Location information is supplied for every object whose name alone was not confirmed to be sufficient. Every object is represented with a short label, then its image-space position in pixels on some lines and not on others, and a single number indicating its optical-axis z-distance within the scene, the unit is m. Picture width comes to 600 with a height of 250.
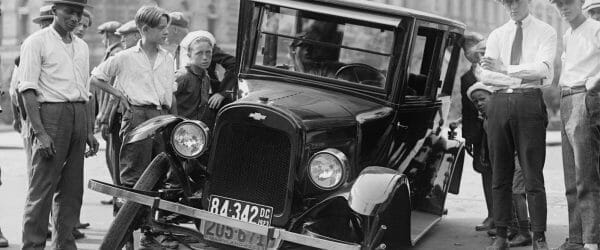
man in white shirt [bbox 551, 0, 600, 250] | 5.85
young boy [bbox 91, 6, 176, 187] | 6.36
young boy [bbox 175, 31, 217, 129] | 7.00
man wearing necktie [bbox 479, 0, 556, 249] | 5.90
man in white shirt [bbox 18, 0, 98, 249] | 5.53
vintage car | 5.13
